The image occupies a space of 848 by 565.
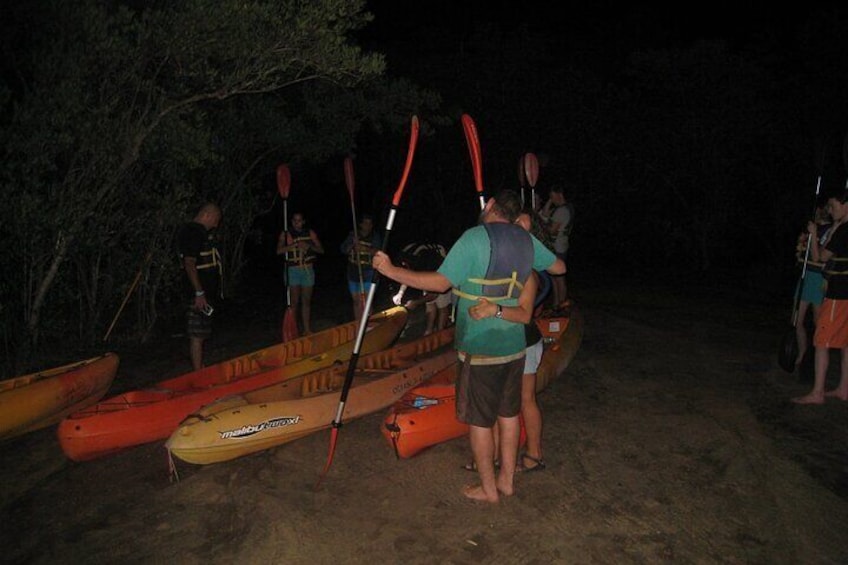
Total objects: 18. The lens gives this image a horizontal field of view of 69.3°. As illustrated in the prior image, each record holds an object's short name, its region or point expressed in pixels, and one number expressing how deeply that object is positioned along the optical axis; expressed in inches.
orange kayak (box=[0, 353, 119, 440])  194.1
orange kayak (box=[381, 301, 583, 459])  174.9
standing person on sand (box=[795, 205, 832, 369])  234.4
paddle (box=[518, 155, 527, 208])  295.2
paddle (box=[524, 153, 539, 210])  278.4
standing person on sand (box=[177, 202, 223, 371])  231.5
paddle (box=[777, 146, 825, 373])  245.8
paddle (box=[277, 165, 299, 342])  301.0
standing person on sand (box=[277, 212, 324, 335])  309.3
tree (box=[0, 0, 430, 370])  239.5
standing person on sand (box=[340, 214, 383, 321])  306.7
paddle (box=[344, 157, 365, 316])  260.4
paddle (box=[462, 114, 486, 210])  172.2
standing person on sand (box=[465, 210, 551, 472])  159.8
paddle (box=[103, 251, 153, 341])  310.2
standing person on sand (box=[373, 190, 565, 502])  132.8
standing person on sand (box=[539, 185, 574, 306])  338.0
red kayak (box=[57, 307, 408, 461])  177.8
